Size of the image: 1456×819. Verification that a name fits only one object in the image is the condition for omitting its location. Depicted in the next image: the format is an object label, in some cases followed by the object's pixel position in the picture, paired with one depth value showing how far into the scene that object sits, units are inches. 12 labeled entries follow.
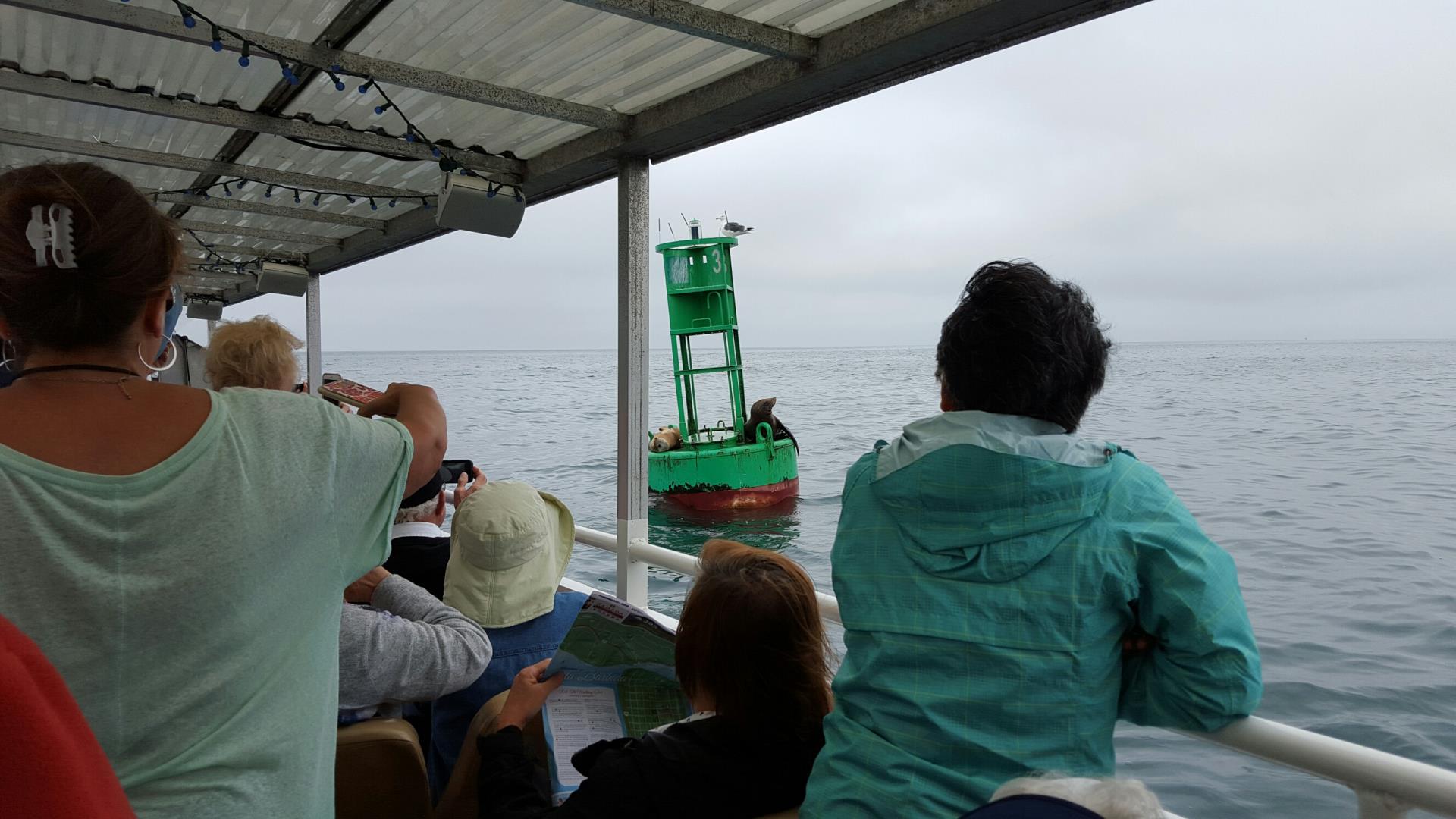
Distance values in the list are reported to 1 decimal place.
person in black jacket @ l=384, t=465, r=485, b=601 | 83.2
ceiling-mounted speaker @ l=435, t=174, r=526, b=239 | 148.5
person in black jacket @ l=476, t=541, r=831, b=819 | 49.8
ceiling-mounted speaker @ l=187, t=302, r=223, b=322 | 363.8
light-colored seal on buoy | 536.0
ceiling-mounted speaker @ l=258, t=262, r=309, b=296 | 262.8
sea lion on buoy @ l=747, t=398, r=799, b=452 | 542.6
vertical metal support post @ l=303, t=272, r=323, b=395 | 283.0
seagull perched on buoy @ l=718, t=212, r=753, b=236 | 468.1
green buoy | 466.0
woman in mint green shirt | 34.4
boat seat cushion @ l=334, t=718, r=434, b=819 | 58.9
